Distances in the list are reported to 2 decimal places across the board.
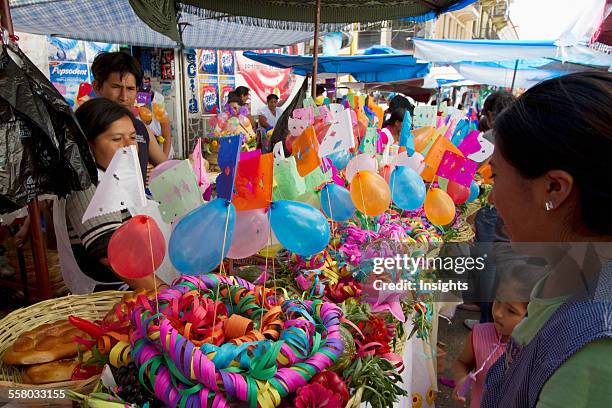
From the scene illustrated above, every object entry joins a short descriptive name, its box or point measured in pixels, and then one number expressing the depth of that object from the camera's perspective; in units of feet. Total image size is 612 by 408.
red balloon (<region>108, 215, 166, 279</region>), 3.36
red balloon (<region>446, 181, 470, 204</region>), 7.12
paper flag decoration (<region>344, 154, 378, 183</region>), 6.28
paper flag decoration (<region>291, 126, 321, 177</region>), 5.34
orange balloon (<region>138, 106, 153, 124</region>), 12.33
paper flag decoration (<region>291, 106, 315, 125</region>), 7.05
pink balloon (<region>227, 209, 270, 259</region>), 3.86
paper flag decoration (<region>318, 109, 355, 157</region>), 5.69
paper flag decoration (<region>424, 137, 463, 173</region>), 6.63
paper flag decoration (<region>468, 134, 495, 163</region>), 7.25
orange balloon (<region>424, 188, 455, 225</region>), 6.43
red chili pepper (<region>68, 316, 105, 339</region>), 3.59
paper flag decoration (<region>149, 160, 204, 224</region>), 3.73
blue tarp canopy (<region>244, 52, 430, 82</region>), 23.45
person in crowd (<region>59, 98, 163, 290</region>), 5.08
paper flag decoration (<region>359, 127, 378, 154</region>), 6.84
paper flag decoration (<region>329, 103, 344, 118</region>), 7.23
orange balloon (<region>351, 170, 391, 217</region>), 5.42
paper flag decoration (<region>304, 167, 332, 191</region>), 5.33
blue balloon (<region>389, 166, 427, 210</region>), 6.14
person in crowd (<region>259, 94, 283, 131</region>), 19.73
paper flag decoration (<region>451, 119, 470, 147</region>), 8.30
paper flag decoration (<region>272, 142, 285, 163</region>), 4.72
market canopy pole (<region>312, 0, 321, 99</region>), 9.02
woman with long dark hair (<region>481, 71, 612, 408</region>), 1.79
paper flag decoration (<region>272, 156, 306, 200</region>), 4.64
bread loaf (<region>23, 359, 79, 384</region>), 3.61
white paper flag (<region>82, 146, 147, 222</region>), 3.38
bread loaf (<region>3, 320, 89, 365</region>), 3.69
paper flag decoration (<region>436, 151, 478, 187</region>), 6.48
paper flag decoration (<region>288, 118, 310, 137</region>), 7.11
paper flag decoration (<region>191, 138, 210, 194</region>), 4.51
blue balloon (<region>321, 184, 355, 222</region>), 5.47
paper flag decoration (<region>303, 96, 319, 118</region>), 8.21
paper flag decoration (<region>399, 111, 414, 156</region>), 7.45
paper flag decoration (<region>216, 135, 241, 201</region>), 3.27
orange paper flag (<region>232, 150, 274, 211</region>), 3.67
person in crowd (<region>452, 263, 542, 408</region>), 4.70
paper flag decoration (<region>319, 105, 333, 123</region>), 7.19
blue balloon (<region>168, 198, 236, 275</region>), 3.31
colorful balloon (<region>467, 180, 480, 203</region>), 8.41
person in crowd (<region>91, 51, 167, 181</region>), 8.10
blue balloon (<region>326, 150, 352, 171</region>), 6.76
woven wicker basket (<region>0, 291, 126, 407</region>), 3.92
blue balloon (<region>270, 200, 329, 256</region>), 3.86
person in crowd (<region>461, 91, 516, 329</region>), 5.43
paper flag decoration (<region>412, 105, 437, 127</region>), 9.86
